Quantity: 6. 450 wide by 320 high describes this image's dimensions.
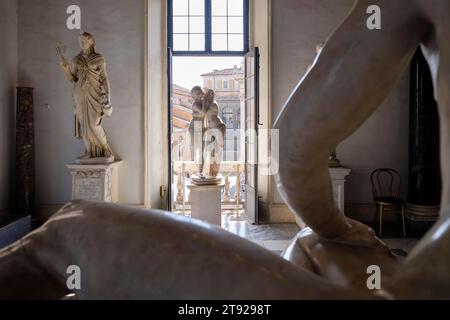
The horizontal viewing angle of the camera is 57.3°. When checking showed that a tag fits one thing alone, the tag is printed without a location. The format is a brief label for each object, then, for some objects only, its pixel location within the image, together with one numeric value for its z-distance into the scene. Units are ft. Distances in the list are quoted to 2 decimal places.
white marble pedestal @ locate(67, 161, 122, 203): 18.31
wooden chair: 21.26
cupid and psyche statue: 20.85
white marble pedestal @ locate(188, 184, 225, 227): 20.13
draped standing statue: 17.69
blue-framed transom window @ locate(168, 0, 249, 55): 24.58
